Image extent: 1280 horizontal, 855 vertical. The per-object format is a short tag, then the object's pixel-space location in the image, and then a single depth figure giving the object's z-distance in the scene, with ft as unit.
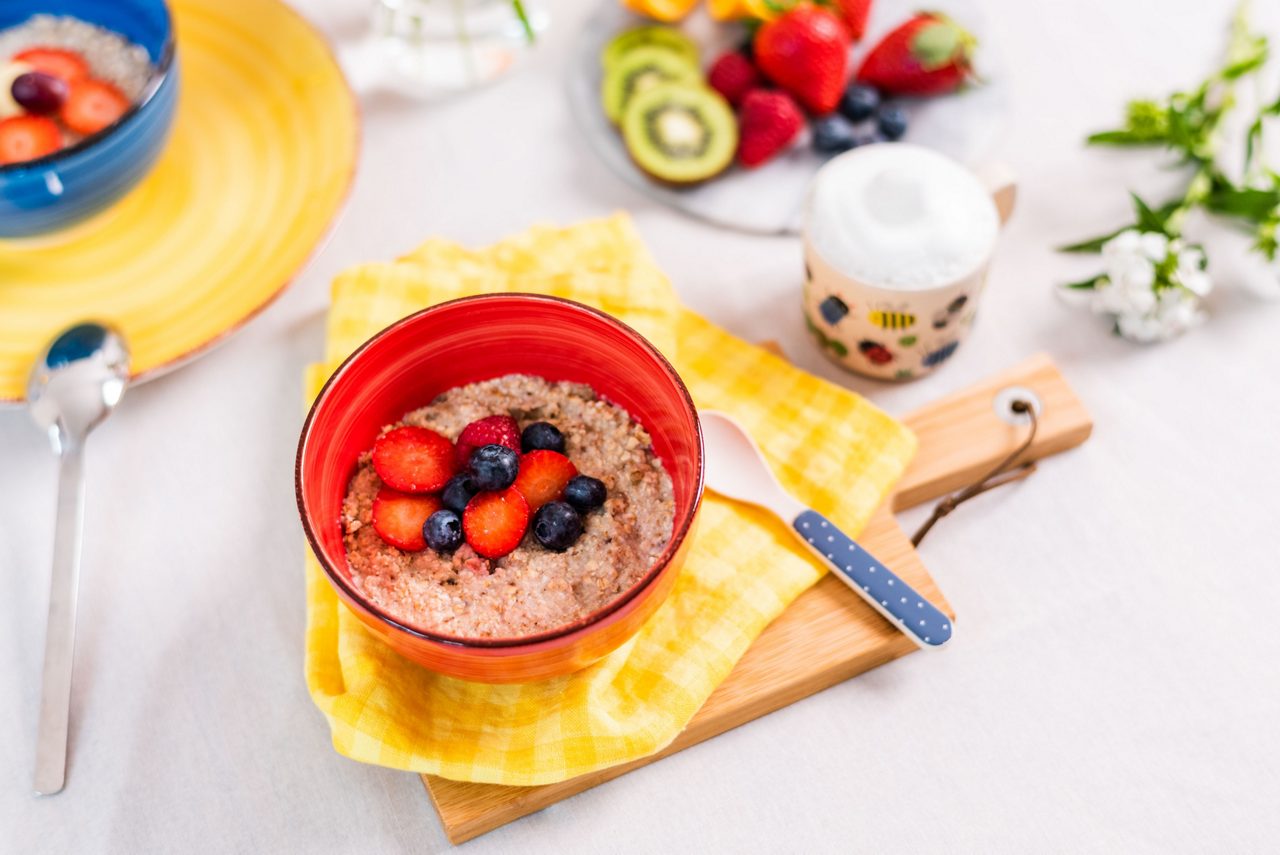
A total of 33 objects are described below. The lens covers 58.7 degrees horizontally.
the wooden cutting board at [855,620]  3.14
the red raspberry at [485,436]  3.26
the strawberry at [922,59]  4.48
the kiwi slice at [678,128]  4.46
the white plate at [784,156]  4.41
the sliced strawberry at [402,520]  3.15
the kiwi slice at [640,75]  4.64
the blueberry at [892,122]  4.48
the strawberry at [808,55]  4.42
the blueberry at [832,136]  4.45
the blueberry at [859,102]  4.52
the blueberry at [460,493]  3.14
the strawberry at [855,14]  4.72
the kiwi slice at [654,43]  4.73
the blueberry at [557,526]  3.09
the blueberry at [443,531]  3.09
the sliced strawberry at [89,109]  4.00
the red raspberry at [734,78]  4.60
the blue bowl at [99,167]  3.62
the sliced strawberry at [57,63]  4.12
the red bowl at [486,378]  2.81
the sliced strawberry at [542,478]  3.20
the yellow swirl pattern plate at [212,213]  3.92
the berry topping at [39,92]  3.88
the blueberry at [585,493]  3.14
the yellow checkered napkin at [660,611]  3.07
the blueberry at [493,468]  3.07
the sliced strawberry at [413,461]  3.20
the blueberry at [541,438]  3.28
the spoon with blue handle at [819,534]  3.30
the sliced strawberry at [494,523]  3.09
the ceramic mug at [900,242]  3.50
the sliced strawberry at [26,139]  3.87
